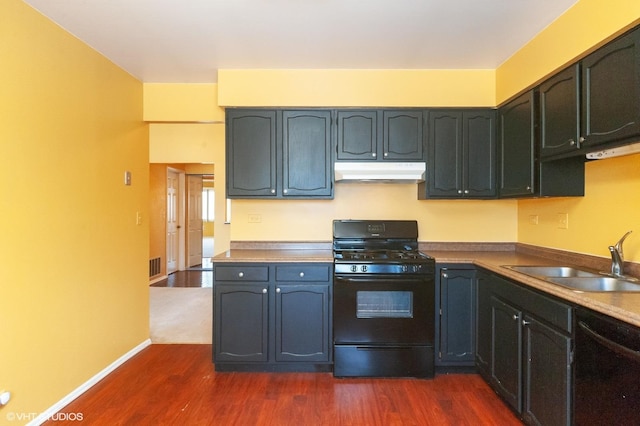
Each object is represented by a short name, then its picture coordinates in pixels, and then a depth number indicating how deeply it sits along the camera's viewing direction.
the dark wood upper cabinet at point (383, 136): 2.88
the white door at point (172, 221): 6.59
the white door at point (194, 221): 7.32
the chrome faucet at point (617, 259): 1.86
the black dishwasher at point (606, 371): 1.26
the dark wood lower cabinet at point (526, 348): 1.61
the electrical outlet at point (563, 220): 2.43
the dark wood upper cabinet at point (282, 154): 2.89
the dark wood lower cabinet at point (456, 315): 2.59
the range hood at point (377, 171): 2.83
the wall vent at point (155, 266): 6.02
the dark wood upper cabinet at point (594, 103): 1.57
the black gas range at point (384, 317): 2.55
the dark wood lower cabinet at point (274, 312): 2.61
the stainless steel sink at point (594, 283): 1.82
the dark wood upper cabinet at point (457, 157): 2.88
